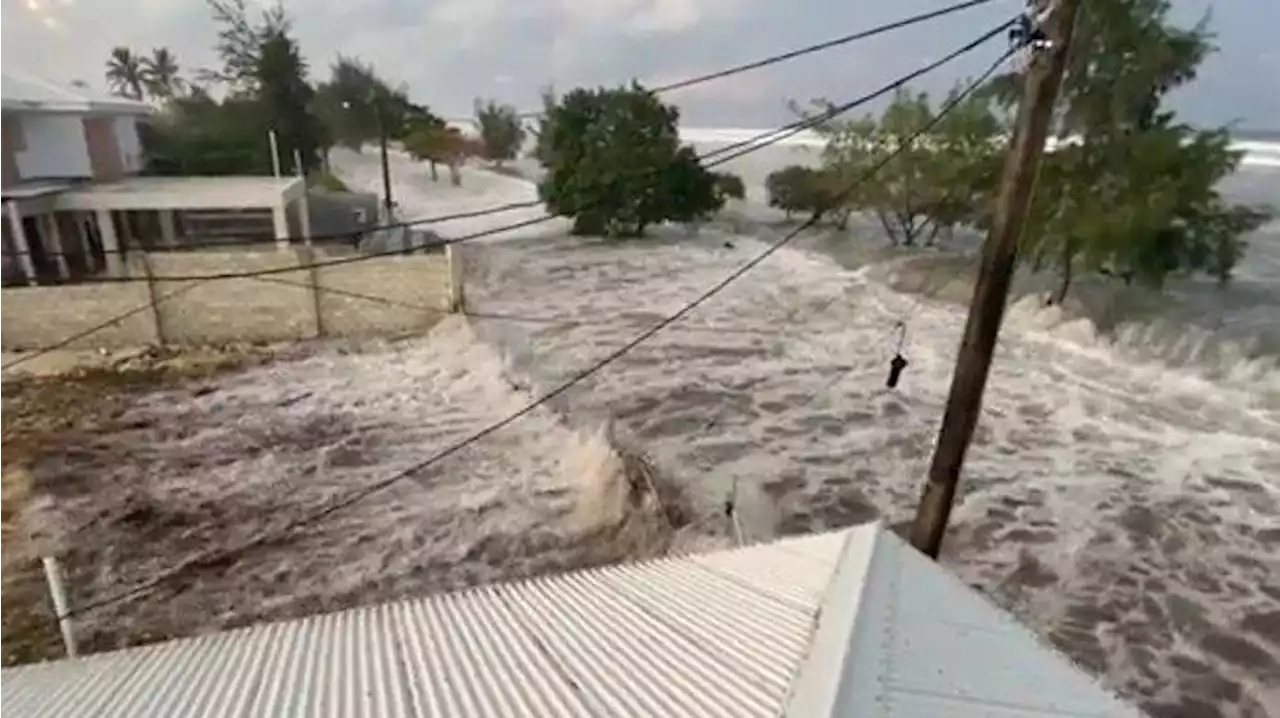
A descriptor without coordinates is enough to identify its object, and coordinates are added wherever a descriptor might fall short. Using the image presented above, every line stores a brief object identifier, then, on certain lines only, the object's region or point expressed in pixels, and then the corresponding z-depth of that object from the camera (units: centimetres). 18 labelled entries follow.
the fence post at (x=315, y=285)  1359
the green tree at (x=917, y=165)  1978
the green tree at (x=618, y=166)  2477
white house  1623
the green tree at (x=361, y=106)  3766
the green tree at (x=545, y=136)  2636
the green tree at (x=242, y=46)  2828
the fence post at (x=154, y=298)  1299
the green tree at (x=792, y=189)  2962
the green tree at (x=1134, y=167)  1480
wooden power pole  412
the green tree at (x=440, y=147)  3834
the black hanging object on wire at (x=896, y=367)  742
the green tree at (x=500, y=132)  4450
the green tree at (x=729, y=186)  2878
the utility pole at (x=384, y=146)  2605
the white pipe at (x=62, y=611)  548
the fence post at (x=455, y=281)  1410
